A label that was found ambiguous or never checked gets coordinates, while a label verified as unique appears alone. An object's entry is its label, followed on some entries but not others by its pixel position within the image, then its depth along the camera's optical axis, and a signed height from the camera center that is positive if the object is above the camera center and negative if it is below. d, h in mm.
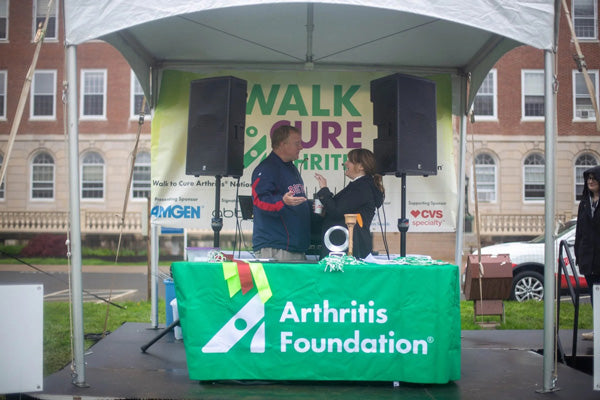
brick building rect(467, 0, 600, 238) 22875 +2540
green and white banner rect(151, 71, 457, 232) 6305 +801
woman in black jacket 4703 +52
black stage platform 3822 -1190
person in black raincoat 5320 -195
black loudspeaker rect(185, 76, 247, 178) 5273 +686
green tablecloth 3938 -765
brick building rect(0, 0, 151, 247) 20453 +2100
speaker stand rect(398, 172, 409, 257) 5043 -123
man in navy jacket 4906 +16
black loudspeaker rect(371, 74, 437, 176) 5035 +678
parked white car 8641 -895
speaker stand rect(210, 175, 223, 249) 5301 -82
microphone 6292 +454
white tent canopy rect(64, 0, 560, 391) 3814 +1443
